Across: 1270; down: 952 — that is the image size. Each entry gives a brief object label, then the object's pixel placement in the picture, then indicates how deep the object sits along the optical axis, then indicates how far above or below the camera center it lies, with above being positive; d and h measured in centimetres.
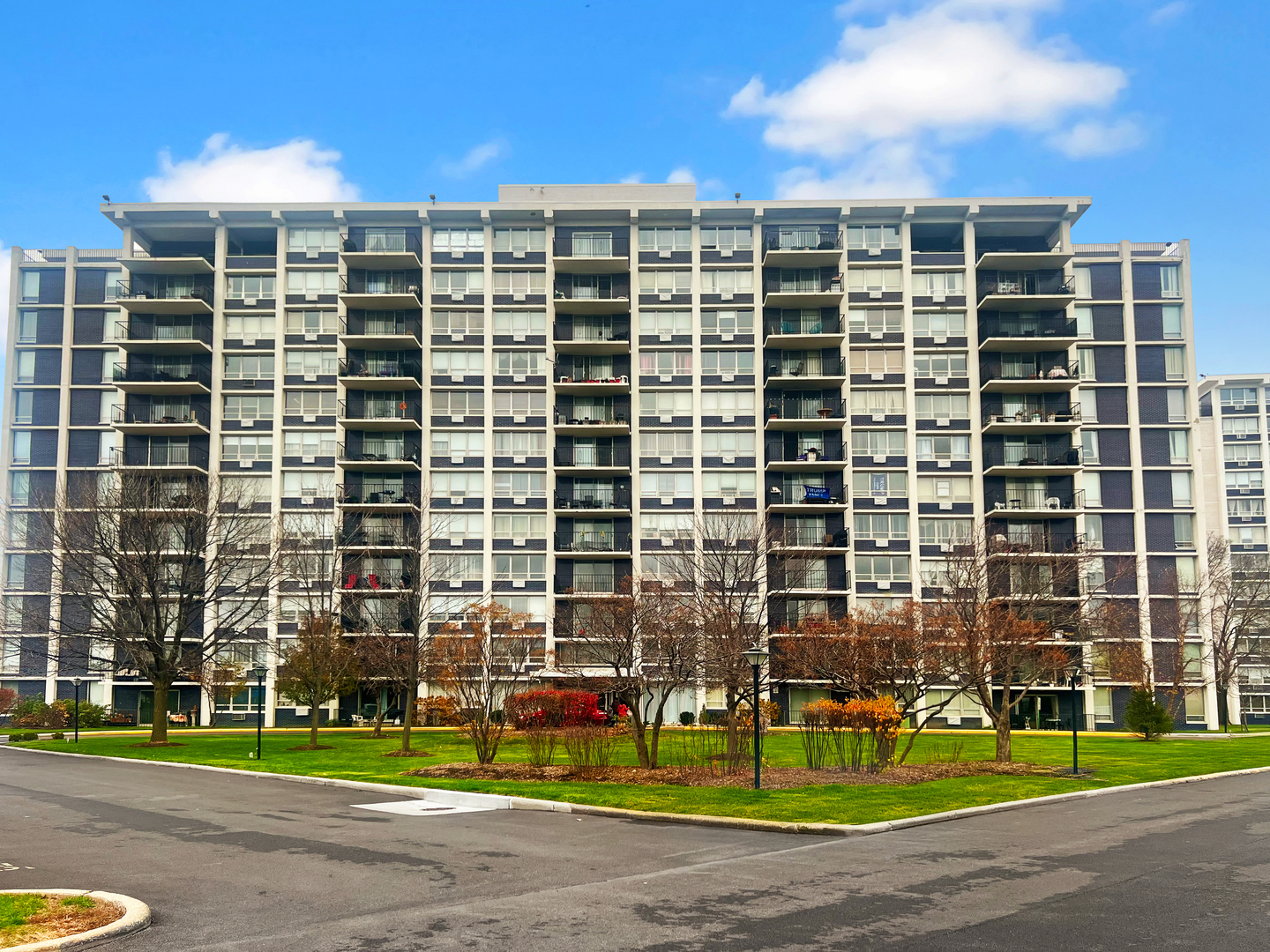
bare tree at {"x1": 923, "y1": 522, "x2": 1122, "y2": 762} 3116 -29
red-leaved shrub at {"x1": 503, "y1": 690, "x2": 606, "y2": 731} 3397 -362
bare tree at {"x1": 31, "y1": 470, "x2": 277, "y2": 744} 4428 +195
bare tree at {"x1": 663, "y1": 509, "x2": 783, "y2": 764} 2966 +58
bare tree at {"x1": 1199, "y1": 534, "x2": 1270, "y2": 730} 6012 -54
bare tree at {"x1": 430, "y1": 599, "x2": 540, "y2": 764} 3028 -194
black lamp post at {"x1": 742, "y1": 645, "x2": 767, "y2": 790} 2298 -117
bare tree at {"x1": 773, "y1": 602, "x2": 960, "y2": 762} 3133 -167
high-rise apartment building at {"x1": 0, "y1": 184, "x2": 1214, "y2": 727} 6431 +1360
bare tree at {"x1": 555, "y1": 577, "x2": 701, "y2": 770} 2731 -106
